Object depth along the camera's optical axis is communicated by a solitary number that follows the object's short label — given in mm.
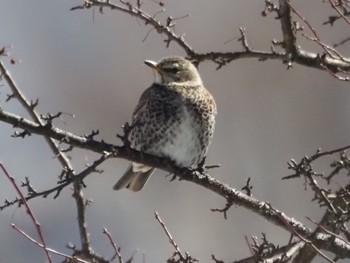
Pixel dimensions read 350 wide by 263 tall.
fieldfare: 11359
